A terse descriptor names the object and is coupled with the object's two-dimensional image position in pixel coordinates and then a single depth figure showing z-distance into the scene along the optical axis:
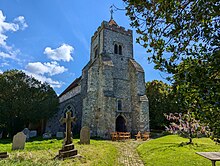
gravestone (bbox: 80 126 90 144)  12.93
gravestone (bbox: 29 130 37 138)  21.78
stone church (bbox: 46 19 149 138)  19.62
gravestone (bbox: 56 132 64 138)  19.62
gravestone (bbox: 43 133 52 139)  19.47
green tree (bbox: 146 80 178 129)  26.33
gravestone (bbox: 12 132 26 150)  11.02
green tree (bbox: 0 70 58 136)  21.05
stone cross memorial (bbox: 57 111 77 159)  7.86
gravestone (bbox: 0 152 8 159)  7.50
